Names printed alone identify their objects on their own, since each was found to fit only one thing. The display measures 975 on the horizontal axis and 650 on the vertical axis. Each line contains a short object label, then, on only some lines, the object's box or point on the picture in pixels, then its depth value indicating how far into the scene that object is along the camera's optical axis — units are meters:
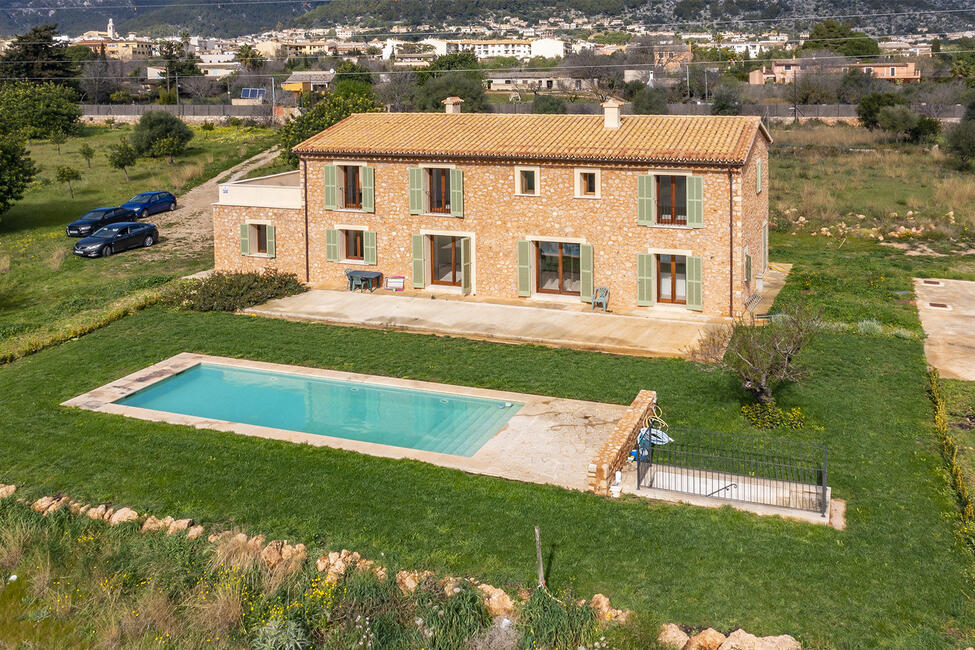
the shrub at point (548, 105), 67.50
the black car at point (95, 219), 38.31
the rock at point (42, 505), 15.38
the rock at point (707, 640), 11.27
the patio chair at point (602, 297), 26.34
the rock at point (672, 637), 11.33
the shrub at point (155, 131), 56.28
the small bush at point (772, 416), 17.83
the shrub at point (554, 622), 11.45
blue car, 41.62
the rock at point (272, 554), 13.51
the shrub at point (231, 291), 27.88
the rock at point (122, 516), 14.88
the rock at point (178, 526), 14.41
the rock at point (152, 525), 14.55
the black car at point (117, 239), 35.38
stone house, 25.47
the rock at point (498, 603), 12.22
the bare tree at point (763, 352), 17.81
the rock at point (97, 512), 15.09
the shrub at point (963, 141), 47.12
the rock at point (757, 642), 11.09
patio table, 29.03
